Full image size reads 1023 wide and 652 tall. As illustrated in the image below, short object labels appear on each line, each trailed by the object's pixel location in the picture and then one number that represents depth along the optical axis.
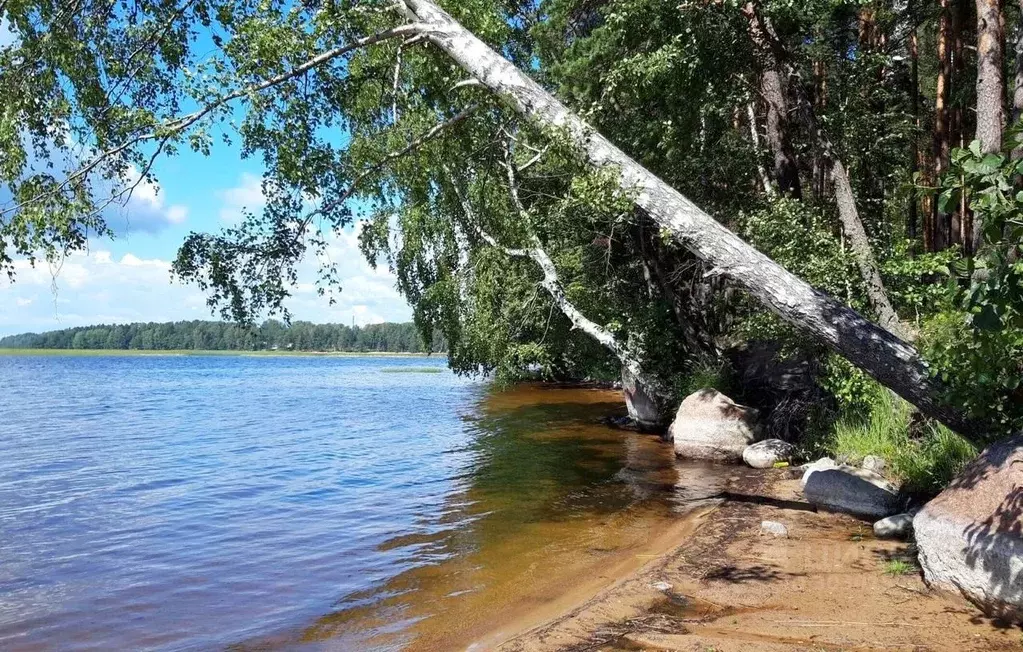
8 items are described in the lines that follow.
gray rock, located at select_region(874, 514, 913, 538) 6.81
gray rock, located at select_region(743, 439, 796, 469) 11.68
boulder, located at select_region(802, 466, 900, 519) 7.68
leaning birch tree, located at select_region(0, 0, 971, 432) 6.57
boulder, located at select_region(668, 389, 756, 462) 12.65
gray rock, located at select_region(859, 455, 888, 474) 8.84
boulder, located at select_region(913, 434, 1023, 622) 4.61
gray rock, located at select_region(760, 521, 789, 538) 7.21
